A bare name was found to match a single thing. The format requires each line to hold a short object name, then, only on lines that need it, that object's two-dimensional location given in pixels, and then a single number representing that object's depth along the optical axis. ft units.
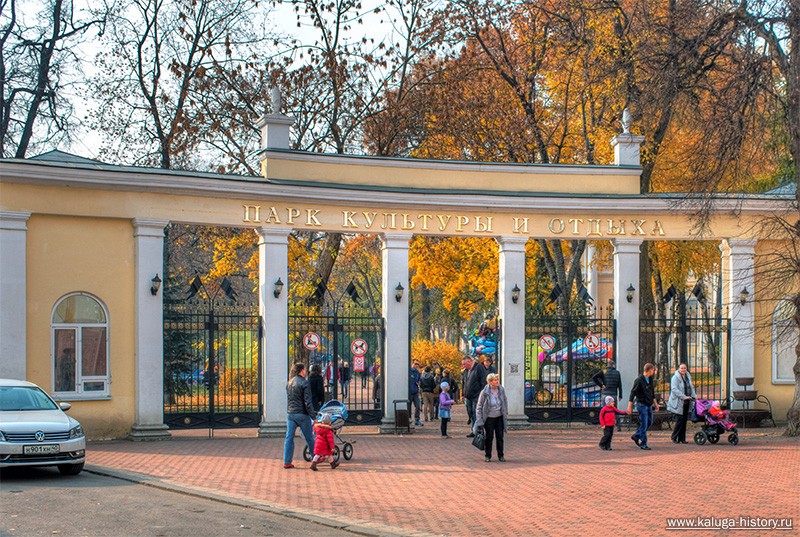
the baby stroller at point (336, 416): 54.08
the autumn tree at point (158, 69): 105.81
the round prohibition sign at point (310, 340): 73.26
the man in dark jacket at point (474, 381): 72.08
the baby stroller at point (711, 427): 65.77
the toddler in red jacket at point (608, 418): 62.18
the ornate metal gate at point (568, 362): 77.87
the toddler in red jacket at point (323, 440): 52.70
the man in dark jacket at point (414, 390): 80.92
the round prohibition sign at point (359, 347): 76.02
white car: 45.70
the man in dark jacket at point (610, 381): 71.46
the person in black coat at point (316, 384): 65.98
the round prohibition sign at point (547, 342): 77.46
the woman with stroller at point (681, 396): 66.69
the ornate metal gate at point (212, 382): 69.05
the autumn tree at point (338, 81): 101.76
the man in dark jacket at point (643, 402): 63.87
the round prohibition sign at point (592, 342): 77.71
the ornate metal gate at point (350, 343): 73.46
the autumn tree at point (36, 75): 107.45
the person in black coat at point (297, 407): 53.31
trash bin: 73.51
